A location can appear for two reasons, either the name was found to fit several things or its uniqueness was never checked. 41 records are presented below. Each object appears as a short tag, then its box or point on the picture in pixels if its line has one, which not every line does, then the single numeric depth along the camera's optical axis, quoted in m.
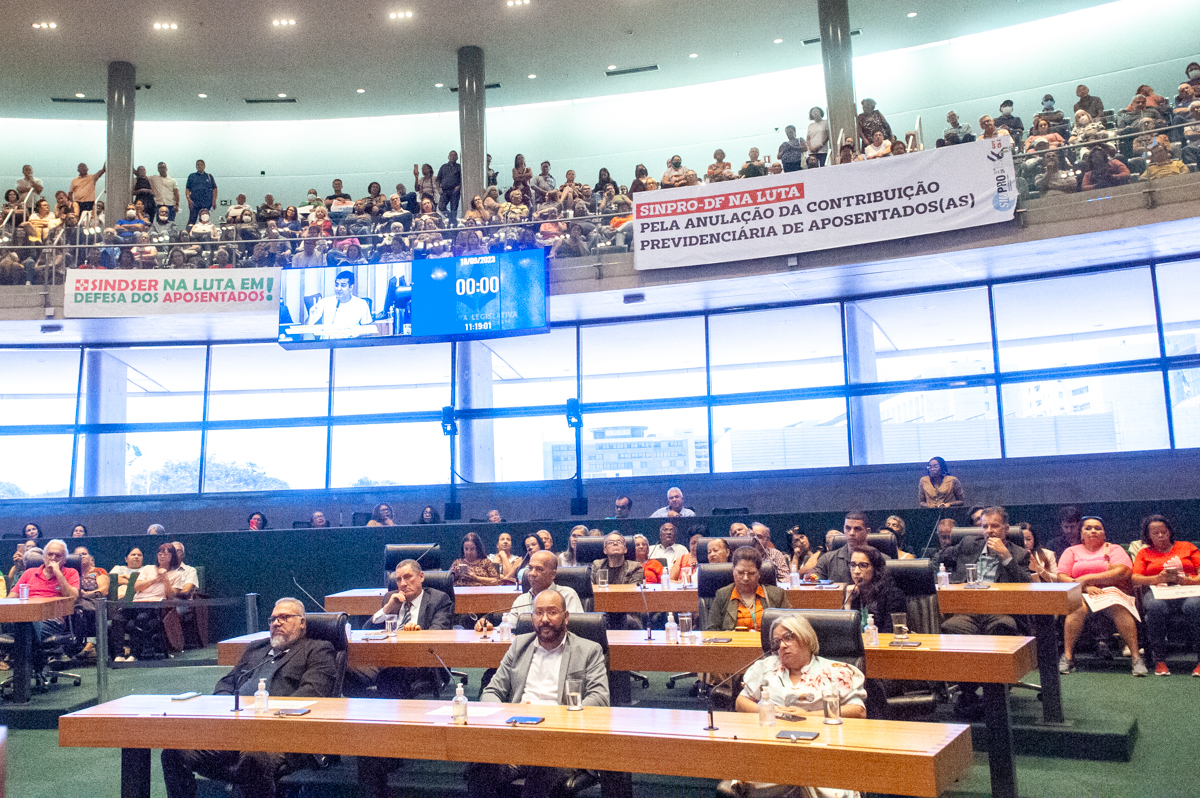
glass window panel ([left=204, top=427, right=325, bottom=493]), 16.02
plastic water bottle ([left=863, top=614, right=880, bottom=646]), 5.22
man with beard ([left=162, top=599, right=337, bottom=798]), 4.70
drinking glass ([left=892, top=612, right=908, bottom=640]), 5.21
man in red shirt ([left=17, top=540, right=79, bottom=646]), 8.91
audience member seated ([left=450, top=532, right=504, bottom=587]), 9.95
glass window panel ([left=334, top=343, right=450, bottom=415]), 16.05
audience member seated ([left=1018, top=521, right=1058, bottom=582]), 8.11
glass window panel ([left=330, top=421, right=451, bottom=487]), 15.89
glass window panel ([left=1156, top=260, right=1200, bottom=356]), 12.54
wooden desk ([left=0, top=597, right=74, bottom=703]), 7.66
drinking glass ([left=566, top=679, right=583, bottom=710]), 4.20
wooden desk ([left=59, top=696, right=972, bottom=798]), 3.28
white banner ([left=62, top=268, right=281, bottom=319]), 13.62
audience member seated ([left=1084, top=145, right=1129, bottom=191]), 11.02
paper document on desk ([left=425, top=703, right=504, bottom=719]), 4.19
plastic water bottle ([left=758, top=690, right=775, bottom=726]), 3.70
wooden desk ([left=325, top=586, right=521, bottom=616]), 8.20
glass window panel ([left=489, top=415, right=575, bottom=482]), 15.45
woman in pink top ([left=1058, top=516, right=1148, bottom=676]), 8.03
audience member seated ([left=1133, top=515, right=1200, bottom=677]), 7.88
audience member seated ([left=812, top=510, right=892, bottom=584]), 8.41
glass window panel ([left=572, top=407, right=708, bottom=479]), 15.02
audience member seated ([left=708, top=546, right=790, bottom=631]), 6.32
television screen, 12.92
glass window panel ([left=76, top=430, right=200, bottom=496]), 15.91
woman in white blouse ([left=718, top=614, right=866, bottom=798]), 4.25
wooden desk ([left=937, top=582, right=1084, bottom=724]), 6.00
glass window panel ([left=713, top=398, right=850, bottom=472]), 14.38
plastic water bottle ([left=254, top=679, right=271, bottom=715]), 4.42
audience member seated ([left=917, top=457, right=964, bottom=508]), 11.66
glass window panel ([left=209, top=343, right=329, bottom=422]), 16.22
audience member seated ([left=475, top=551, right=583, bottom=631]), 6.50
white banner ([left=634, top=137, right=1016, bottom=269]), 11.30
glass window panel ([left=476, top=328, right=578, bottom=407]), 15.73
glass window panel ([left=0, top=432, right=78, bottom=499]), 15.86
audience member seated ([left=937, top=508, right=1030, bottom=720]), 6.38
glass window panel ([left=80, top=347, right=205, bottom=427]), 16.12
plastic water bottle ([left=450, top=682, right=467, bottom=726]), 4.02
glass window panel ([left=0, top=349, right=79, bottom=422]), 16.02
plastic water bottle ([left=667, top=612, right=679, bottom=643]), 5.61
